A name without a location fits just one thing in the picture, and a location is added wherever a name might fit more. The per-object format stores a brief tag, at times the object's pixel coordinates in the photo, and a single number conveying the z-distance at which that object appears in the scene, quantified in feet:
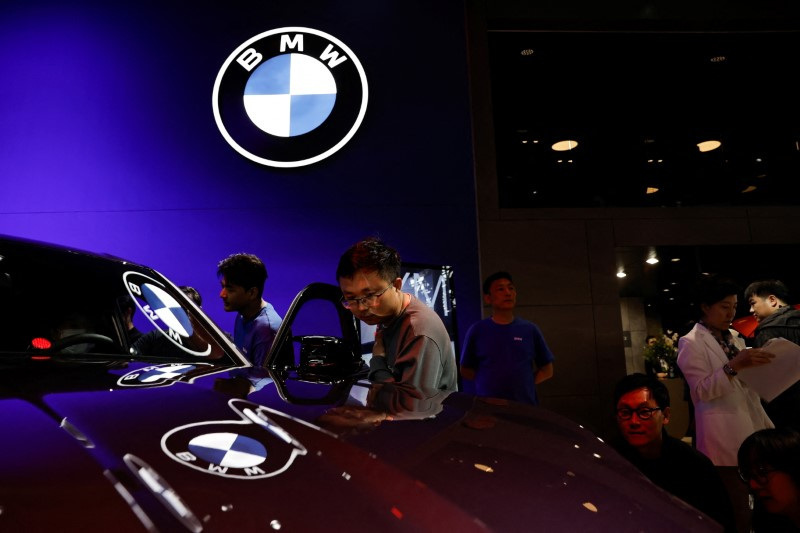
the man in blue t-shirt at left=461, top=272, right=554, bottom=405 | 12.20
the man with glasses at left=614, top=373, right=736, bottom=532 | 6.49
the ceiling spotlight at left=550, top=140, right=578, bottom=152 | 22.82
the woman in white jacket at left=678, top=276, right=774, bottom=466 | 9.46
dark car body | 1.97
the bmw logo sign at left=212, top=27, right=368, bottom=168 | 16.85
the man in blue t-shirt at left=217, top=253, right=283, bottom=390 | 10.61
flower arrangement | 23.22
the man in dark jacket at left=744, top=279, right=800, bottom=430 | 11.58
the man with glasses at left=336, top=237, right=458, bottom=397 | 6.01
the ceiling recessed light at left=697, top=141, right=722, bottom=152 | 23.18
